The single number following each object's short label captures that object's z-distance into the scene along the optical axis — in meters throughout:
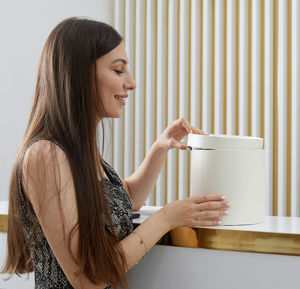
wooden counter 1.95
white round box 2.04
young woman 2.02
